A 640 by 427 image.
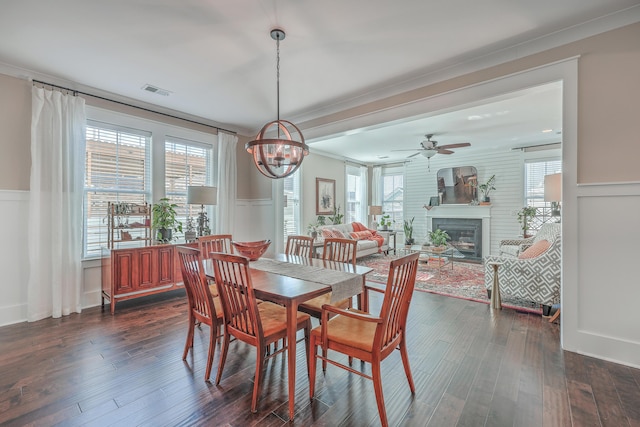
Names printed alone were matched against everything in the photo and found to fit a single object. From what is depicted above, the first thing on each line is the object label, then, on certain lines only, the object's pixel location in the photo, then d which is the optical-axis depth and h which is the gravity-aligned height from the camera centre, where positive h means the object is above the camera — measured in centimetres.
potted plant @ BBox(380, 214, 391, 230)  875 -31
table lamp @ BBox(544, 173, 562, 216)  359 +32
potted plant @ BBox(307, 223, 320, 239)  686 -42
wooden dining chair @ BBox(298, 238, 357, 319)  262 -47
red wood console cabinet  368 -82
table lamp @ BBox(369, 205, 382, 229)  830 +6
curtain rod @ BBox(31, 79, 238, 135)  348 +152
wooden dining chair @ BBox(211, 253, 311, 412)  190 -76
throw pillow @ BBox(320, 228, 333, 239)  671 -49
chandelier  240 +53
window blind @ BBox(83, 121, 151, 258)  392 +56
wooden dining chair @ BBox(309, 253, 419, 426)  173 -81
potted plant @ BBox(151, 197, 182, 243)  418 -13
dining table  187 -54
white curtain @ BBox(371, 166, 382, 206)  934 +81
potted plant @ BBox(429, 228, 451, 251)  595 -57
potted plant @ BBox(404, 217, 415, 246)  698 -50
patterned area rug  402 -121
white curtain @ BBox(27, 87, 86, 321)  336 +9
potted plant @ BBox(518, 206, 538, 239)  653 -8
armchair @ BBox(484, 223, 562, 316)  339 -79
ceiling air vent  371 +160
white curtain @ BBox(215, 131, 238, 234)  514 +51
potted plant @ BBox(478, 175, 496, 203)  716 +61
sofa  679 -61
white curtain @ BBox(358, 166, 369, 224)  924 +48
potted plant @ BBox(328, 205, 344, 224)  797 -14
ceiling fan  593 +133
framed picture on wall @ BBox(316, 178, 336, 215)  762 +44
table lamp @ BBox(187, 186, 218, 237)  433 +25
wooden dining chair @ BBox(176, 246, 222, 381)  220 -72
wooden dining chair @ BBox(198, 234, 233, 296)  342 -39
